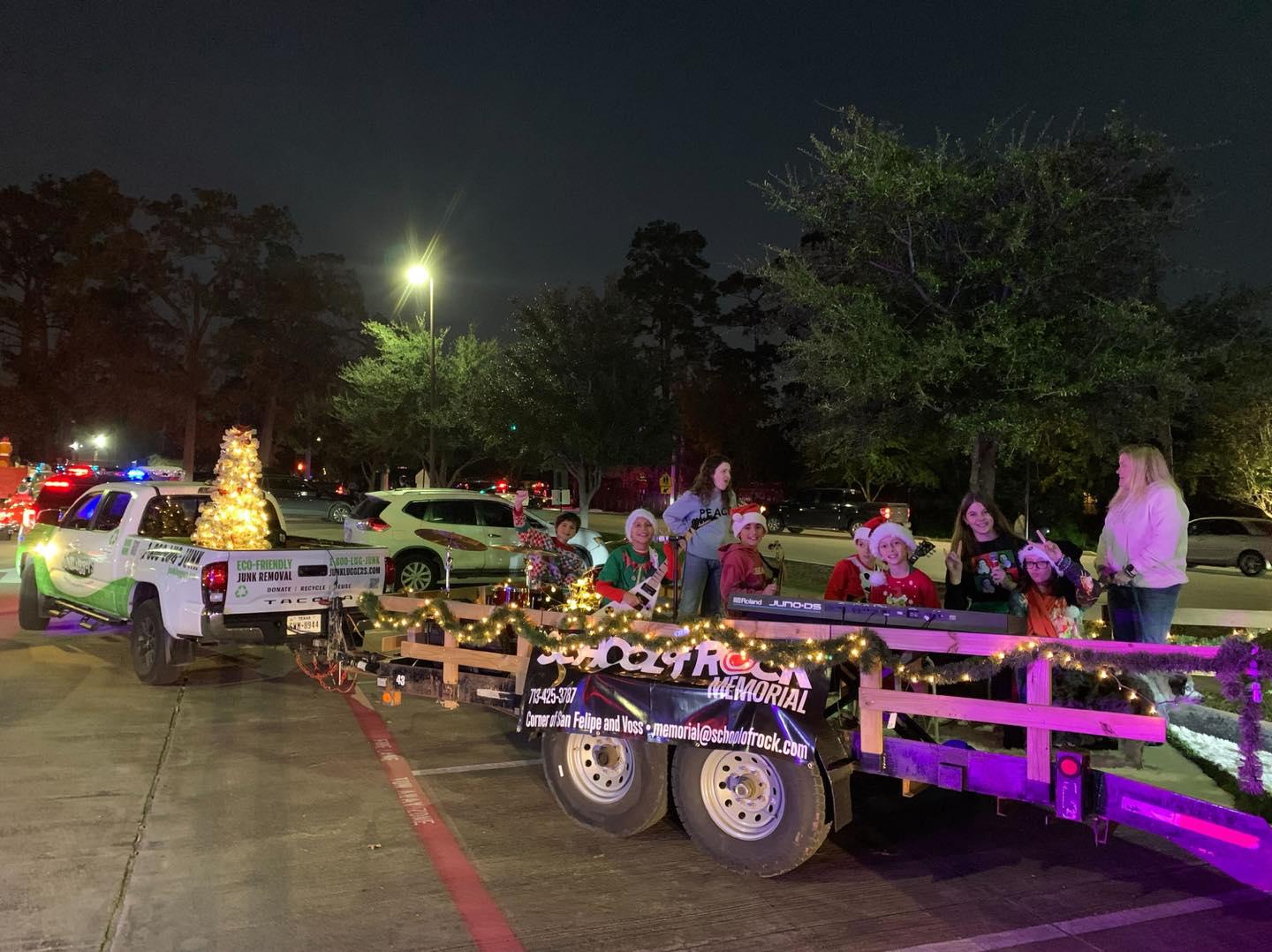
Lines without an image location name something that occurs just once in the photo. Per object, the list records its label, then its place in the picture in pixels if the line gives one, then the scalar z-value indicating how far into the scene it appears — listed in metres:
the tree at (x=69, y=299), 47.00
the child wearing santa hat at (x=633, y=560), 6.26
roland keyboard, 4.35
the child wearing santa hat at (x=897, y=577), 5.47
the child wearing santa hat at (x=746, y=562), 6.14
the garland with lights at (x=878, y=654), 3.53
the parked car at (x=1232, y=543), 21.42
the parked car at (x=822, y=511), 33.38
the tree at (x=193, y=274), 49.91
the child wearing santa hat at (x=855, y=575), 5.80
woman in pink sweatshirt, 5.23
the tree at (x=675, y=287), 54.69
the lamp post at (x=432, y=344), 25.62
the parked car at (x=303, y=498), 41.91
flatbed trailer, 3.74
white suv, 14.30
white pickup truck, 7.52
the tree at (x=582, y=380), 21.66
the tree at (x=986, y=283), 11.27
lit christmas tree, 8.85
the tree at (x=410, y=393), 32.00
